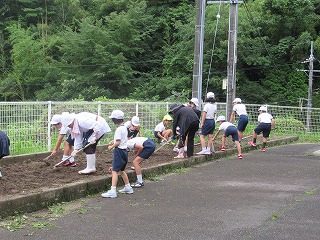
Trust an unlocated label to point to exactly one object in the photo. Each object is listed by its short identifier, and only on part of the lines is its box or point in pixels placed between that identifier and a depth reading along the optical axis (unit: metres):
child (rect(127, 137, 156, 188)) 8.48
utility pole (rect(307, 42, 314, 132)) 32.65
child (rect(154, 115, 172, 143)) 13.22
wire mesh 10.59
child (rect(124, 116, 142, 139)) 8.46
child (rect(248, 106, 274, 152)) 14.60
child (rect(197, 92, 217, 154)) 12.48
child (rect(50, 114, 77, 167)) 9.06
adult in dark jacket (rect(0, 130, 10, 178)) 7.52
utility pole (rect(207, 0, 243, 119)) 17.88
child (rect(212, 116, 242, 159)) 12.78
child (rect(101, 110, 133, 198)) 7.64
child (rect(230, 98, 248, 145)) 14.34
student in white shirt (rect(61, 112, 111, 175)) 8.72
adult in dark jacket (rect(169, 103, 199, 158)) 11.20
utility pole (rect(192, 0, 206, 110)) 14.44
